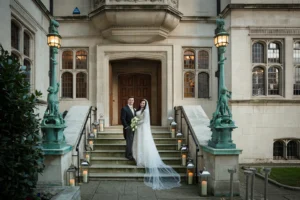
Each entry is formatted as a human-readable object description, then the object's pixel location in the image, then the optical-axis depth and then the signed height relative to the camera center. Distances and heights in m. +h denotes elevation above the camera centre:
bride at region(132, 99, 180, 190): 7.54 -1.71
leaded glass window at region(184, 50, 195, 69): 11.77 +1.72
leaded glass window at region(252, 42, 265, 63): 11.26 +1.89
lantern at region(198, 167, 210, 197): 6.61 -1.97
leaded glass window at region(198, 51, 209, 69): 11.79 +1.68
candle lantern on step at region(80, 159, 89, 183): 7.60 -1.92
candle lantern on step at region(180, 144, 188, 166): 8.34 -1.61
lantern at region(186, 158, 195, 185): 7.57 -1.97
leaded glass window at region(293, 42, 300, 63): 11.18 +1.88
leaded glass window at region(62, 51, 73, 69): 11.72 +1.67
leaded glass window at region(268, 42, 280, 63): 11.23 +1.89
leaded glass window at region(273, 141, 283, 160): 11.18 -1.96
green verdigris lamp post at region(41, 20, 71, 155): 6.82 -0.50
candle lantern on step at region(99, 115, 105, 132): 10.57 -0.85
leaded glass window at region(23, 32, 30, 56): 9.69 +1.95
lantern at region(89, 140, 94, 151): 9.11 -1.47
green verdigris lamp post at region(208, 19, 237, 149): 6.80 -0.39
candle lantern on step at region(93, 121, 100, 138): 9.84 -0.99
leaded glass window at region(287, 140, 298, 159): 11.20 -1.96
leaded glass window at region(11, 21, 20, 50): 8.66 +2.04
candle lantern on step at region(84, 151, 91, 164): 8.46 -1.72
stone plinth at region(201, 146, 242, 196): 6.71 -1.77
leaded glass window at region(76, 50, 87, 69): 11.66 +1.71
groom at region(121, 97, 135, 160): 8.62 -0.77
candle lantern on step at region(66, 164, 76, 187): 6.84 -1.87
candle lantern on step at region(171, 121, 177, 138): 9.89 -1.00
